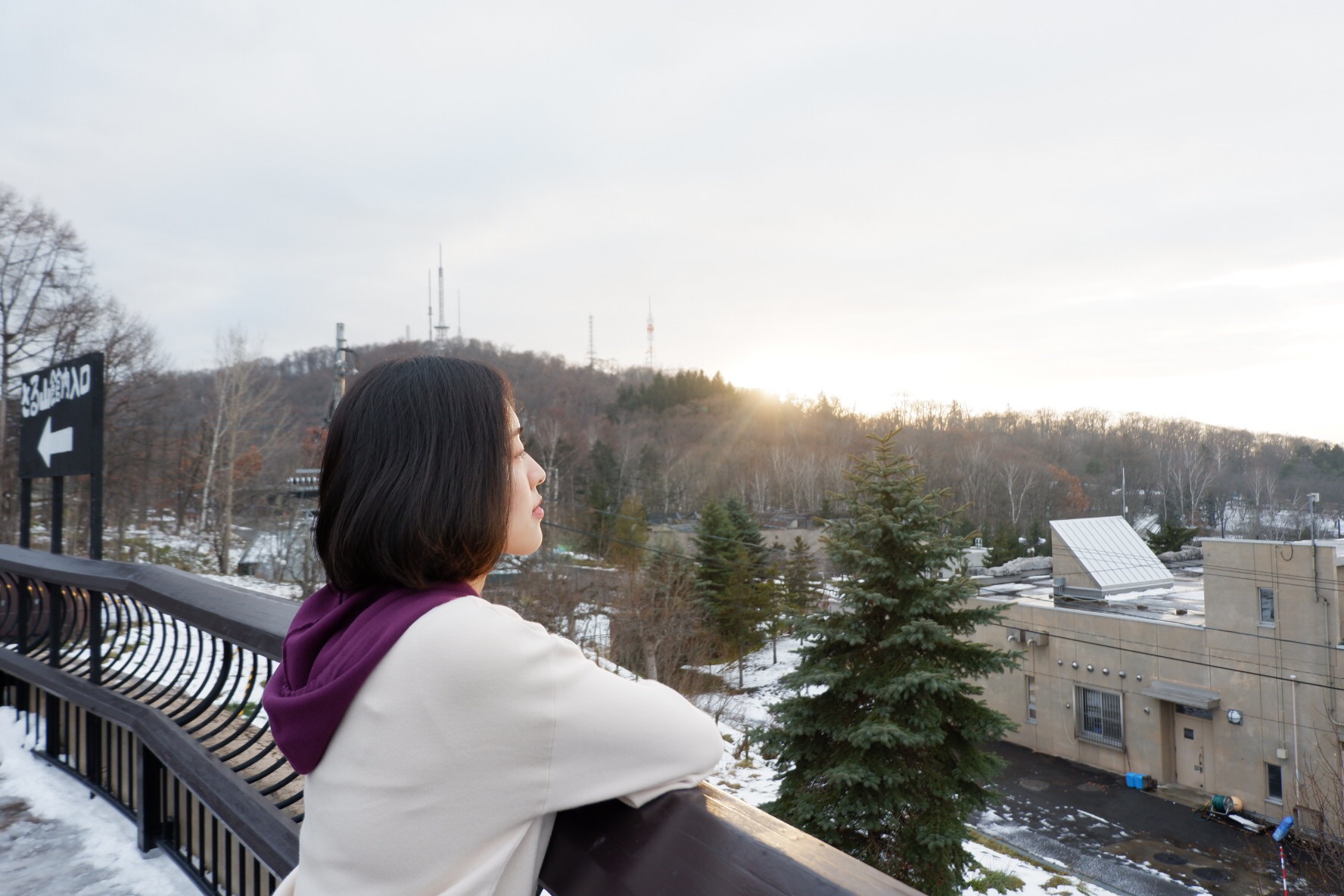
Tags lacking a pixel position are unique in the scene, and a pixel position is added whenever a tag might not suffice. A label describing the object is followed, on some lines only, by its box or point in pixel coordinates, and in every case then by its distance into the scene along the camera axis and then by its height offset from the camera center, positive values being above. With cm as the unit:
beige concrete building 1502 -430
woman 74 -20
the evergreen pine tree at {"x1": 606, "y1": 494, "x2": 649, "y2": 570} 2839 -207
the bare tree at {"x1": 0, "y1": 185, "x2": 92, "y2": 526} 1777 +464
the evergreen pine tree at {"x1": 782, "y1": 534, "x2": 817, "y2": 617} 2100 -279
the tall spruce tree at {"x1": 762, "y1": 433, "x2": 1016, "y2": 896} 900 -267
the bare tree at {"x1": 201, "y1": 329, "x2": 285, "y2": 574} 2203 +166
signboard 353 +32
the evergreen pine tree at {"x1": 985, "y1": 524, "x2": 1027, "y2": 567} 2909 -261
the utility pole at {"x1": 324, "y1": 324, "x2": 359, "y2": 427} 1214 +194
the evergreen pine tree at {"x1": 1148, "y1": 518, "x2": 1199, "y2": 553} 2966 -236
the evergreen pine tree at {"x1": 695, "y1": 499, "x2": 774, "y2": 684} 2242 -314
